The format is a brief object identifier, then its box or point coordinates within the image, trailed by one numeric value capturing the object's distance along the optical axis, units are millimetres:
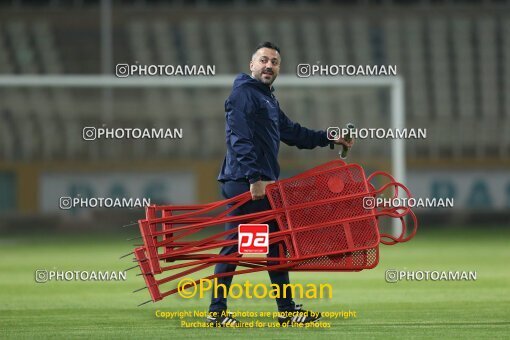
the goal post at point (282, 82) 29906
